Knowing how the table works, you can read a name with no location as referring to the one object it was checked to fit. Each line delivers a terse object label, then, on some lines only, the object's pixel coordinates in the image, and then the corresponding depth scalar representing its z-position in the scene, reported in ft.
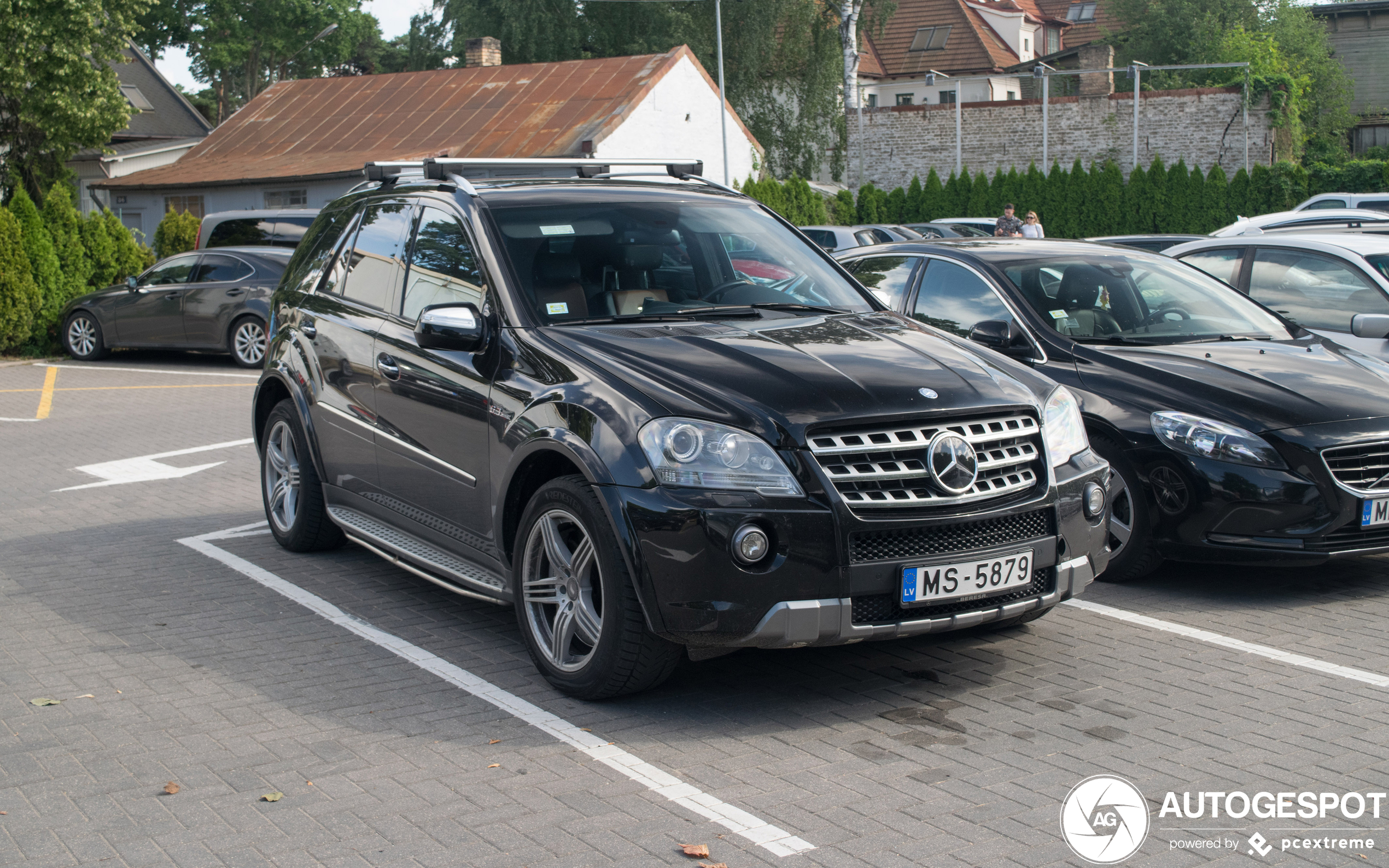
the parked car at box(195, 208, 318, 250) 68.49
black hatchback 19.93
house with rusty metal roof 110.11
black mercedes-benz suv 14.64
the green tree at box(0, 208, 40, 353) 67.26
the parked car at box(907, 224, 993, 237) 98.22
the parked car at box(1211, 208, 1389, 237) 52.26
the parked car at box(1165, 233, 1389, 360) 28.68
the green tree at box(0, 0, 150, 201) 76.64
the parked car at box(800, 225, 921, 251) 83.20
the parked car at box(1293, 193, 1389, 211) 83.97
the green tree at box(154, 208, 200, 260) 81.76
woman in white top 77.79
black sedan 62.18
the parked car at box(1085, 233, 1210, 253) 59.11
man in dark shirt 77.97
